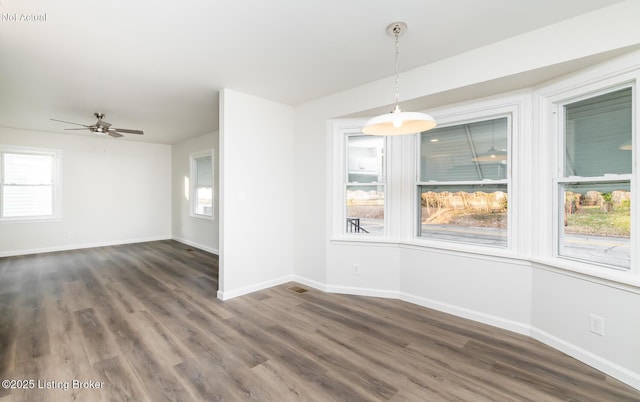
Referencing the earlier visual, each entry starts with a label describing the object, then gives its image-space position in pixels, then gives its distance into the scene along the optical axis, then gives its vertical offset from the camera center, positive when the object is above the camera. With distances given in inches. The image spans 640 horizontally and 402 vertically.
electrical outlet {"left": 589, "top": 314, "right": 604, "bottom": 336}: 84.6 -37.9
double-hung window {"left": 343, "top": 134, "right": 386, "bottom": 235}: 146.7 +7.8
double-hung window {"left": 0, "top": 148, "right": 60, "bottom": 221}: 221.6 +10.7
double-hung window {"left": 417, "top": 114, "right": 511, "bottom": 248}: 115.6 +7.4
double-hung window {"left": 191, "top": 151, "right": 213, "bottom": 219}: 253.4 +12.6
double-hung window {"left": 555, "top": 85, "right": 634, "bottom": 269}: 85.0 +6.6
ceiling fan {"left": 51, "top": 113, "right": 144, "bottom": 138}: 171.8 +43.0
